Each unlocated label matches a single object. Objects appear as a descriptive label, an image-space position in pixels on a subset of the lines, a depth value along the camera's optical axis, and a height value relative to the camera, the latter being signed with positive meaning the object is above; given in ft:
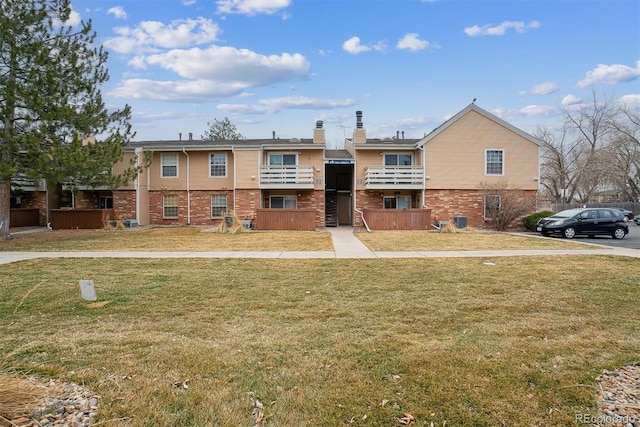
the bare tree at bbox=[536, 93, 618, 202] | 133.90 +17.92
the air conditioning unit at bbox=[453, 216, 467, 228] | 71.20 -3.29
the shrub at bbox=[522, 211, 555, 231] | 70.03 -2.61
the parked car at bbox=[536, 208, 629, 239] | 59.06 -3.16
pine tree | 47.34 +14.35
